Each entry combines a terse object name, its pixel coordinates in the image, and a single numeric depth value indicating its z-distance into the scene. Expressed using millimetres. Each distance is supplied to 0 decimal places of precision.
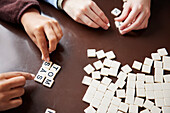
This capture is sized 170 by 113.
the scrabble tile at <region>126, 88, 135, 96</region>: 851
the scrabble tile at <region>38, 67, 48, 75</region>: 899
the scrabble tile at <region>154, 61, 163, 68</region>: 921
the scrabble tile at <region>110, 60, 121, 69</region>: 920
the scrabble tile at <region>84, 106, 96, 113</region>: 810
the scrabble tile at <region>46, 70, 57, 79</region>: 889
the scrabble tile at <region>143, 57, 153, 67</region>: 928
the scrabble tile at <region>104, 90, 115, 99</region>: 846
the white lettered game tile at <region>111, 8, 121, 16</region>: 1083
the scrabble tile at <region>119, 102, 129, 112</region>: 819
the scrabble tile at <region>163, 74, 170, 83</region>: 885
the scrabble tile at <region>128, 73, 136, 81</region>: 887
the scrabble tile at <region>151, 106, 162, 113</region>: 816
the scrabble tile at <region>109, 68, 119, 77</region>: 900
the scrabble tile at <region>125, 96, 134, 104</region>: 835
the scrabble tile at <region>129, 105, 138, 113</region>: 819
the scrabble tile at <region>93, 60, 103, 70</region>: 921
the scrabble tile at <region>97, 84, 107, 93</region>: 860
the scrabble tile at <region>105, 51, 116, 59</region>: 946
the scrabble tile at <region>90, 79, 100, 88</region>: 869
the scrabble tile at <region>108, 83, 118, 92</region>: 863
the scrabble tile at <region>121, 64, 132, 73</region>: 911
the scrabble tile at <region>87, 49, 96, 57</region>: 952
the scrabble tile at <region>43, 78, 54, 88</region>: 866
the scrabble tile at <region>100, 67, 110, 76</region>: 903
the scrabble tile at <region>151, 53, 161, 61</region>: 944
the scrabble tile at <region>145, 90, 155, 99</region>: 847
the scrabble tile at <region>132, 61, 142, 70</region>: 920
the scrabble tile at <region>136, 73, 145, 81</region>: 887
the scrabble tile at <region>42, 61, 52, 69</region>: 916
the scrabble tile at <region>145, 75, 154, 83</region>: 882
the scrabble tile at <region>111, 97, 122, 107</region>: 830
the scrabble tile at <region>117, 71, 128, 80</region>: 892
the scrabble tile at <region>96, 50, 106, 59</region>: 950
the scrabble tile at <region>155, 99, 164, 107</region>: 830
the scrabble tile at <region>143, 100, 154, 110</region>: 825
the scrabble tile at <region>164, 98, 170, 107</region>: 831
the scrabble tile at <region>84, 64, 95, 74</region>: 908
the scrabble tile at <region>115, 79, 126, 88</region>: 871
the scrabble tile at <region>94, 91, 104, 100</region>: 843
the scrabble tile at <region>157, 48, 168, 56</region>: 957
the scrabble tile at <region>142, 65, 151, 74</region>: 910
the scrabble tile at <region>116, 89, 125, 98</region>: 845
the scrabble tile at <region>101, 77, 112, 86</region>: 878
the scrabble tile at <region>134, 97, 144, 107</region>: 829
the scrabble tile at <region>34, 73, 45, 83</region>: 879
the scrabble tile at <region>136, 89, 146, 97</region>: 852
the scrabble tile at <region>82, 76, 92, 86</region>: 876
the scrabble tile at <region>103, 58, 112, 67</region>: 926
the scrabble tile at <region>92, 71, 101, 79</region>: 894
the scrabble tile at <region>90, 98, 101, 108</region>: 824
